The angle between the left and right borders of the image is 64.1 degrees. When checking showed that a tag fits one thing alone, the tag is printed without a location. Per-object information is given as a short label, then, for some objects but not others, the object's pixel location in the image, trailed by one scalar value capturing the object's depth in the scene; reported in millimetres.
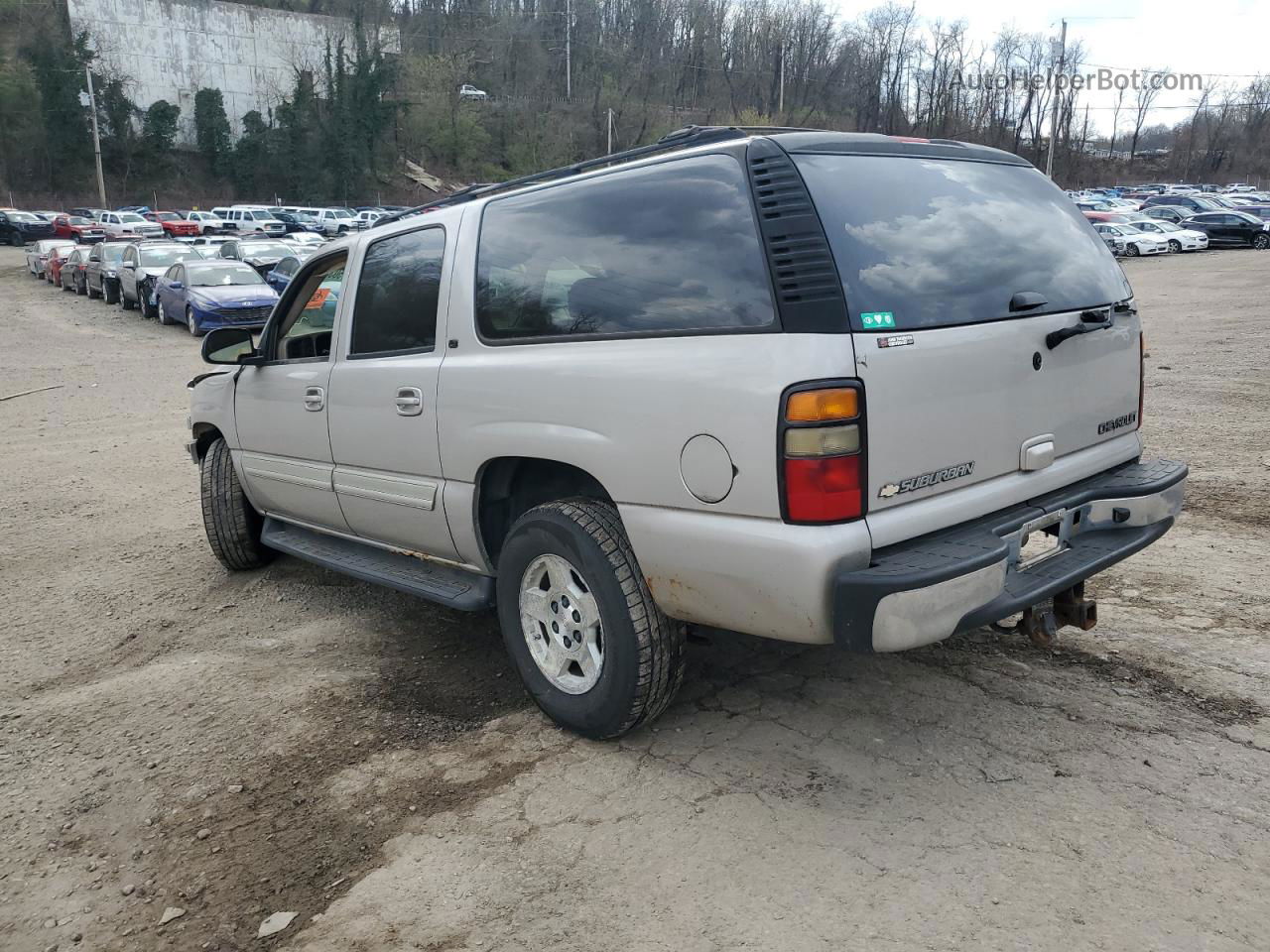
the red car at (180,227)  48531
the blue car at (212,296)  18844
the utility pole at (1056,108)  63928
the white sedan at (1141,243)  35812
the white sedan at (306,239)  33406
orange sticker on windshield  5178
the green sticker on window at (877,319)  2936
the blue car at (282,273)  21850
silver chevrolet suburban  2922
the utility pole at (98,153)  62900
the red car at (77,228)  46000
